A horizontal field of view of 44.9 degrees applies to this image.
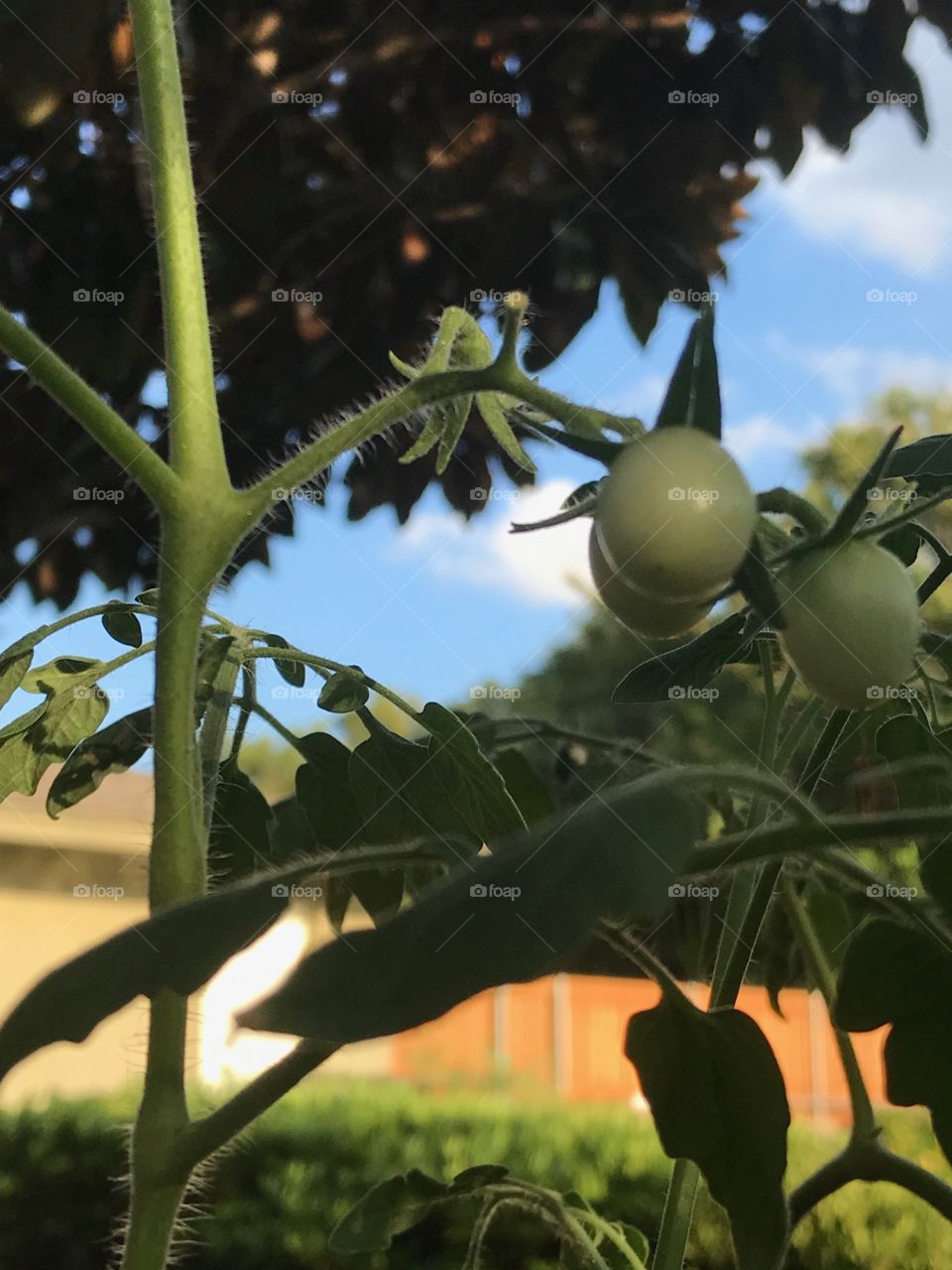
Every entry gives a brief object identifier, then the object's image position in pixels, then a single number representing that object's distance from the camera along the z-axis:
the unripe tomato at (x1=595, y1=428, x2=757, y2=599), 0.20
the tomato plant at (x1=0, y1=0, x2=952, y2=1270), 0.17
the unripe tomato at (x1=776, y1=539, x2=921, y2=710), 0.21
